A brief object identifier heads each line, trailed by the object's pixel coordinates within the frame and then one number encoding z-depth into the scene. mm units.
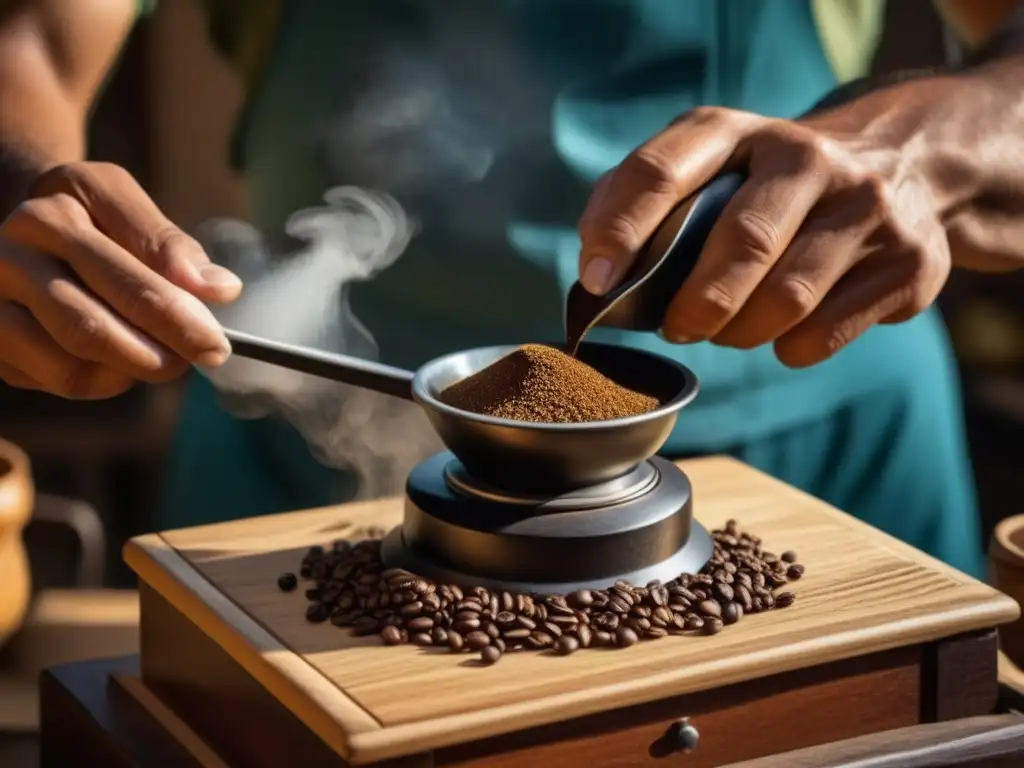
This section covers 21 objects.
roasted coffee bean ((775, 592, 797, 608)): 924
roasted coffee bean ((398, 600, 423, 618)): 905
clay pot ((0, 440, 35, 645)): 1025
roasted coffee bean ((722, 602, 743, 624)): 908
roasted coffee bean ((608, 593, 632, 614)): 901
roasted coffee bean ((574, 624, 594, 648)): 888
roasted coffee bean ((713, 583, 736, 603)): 919
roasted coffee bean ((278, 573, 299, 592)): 947
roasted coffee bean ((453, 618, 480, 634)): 893
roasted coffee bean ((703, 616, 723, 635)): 899
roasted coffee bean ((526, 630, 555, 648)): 888
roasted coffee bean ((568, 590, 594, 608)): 904
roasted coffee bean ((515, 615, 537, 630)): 893
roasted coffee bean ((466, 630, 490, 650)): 884
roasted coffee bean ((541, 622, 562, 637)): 891
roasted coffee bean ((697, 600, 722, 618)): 906
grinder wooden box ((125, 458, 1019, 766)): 850
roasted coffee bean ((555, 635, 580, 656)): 884
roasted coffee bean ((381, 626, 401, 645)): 896
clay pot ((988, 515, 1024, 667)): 1002
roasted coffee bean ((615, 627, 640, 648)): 888
